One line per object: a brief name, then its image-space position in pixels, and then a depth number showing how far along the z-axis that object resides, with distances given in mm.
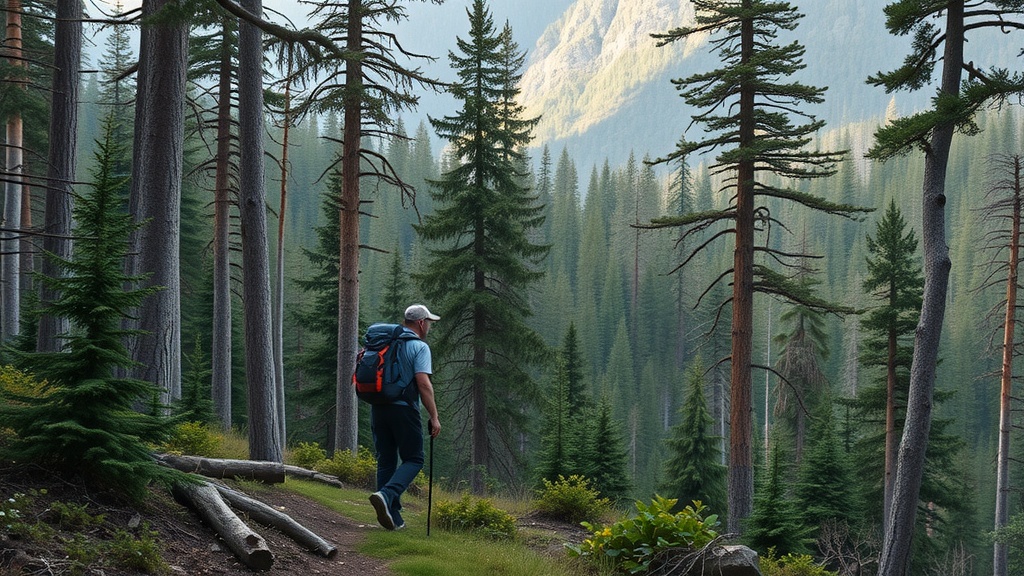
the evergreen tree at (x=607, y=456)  16766
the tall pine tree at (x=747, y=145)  13453
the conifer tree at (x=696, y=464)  23734
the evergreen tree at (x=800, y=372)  33719
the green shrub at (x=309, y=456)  11388
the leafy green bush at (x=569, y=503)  10219
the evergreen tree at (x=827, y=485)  19672
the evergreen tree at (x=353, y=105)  12828
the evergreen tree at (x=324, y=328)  22828
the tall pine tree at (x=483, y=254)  19641
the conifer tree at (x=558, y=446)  14391
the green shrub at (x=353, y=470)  10766
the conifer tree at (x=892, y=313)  20328
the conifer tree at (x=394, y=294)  28917
